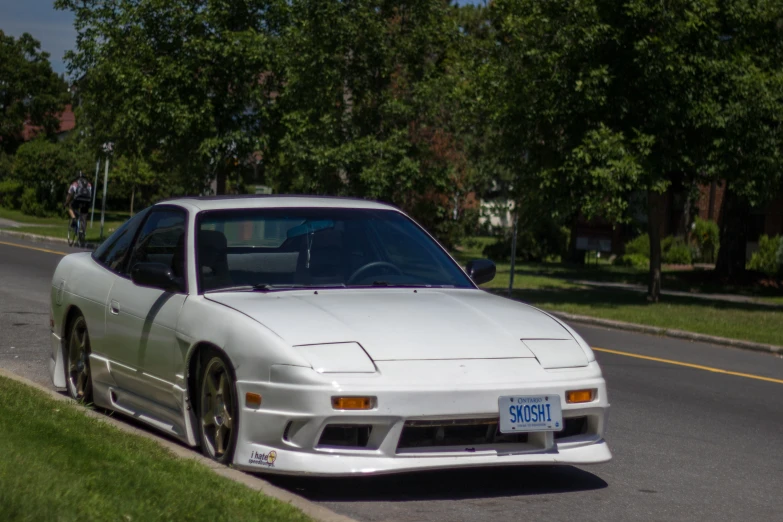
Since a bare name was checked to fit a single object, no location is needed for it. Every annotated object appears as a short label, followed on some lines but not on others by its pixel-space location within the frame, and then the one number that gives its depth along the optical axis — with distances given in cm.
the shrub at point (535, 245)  3997
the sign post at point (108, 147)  3330
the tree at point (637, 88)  2055
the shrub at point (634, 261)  3972
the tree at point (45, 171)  4831
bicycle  3102
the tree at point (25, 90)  6394
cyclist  3119
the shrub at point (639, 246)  4062
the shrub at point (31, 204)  4806
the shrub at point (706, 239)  4088
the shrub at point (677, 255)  3916
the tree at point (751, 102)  2075
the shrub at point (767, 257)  3159
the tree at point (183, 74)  3019
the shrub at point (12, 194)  4966
